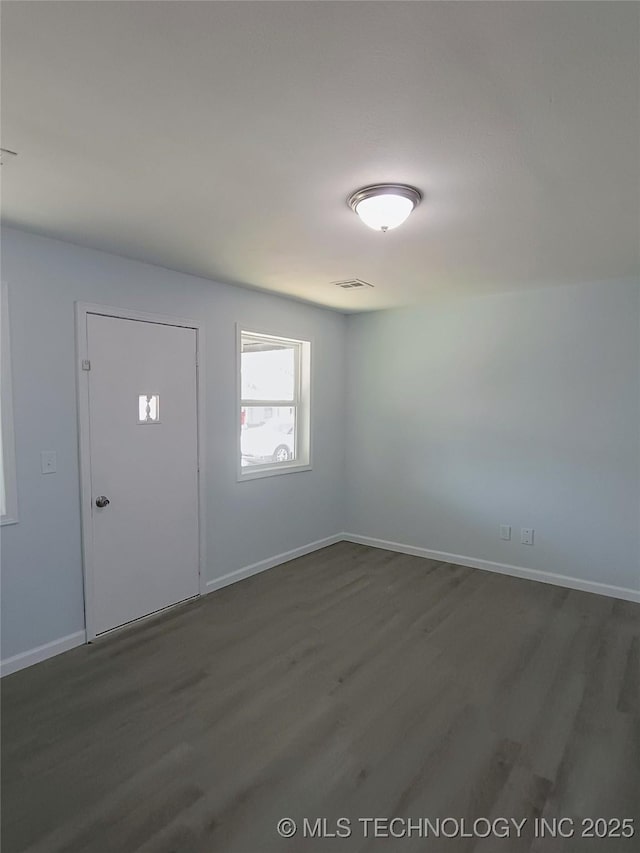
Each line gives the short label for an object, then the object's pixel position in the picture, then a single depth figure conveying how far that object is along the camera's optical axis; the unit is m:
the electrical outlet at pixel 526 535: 4.18
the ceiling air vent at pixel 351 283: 3.72
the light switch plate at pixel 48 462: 2.85
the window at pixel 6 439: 2.65
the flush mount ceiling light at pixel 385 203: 2.10
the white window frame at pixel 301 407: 4.59
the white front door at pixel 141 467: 3.12
